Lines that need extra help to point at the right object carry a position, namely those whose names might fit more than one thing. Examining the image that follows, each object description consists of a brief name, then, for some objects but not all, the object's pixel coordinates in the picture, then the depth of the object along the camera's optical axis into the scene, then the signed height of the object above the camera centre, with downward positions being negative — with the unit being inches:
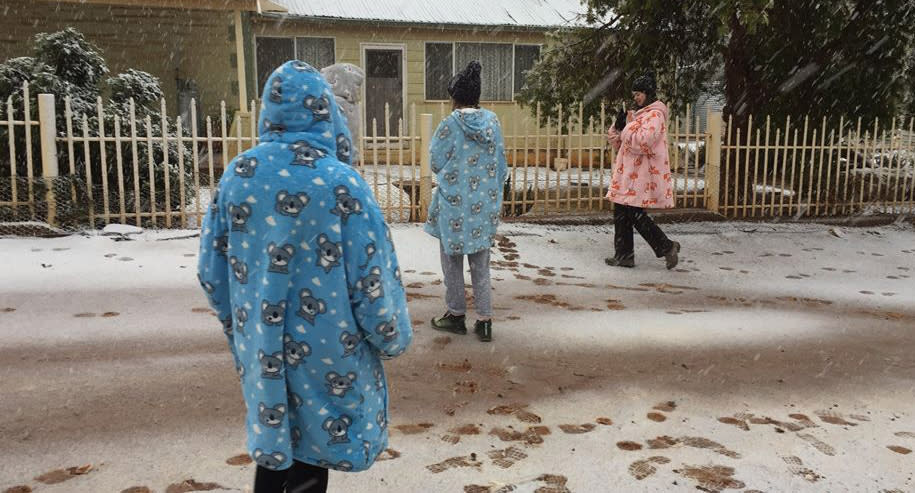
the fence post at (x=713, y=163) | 413.1 +0.4
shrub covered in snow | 332.2 +30.0
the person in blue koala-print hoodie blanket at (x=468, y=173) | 192.7 -2.6
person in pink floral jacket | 289.0 -4.2
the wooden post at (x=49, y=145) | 315.0 +6.9
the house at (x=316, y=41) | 603.8 +102.5
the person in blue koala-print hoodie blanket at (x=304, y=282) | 84.3 -13.3
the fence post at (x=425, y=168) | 363.9 -2.5
